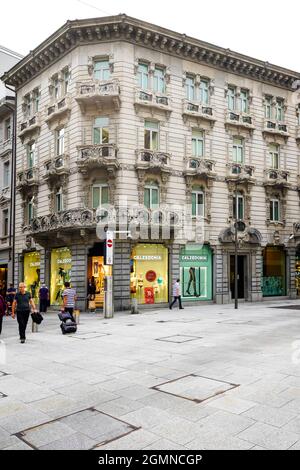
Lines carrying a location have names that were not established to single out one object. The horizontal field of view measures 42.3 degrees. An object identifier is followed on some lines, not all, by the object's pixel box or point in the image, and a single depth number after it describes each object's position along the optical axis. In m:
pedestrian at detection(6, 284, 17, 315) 21.81
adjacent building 30.88
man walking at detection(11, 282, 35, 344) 12.09
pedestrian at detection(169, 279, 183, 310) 22.56
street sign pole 18.84
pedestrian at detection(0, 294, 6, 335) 13.48
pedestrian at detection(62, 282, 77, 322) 15.16
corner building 23.17
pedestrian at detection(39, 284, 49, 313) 23.70
